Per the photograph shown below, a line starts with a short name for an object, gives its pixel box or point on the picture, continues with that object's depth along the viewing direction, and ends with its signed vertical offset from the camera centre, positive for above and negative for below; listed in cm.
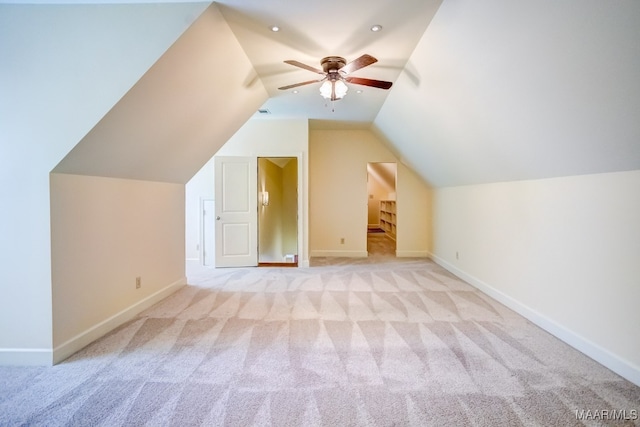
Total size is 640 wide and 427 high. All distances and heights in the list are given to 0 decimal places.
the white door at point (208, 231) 589 -36
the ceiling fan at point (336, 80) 297 +130
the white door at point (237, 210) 540 +4
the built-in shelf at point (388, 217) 916 -16
